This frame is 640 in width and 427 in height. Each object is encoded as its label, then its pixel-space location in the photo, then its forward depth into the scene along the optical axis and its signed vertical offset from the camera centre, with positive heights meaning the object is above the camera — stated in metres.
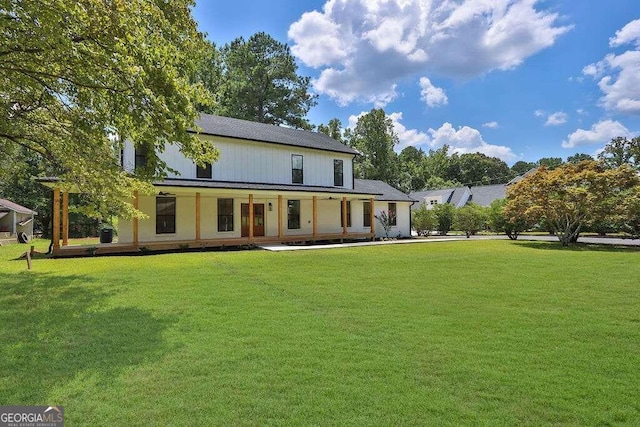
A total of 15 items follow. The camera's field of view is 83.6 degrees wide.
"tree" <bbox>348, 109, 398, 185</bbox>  42.50 +9.46
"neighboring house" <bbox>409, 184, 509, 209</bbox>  40.19 +3.51
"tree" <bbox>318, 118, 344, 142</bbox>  43.95 +12.16
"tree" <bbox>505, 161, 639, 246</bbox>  16.86 +1.39
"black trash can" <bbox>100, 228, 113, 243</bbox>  16.30 -0.18
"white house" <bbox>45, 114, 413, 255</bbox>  15.82 +1.66
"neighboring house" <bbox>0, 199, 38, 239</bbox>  26.56 +0.91
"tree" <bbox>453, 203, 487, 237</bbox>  26.92 +0.50
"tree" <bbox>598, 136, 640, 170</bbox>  41.43 +9.01
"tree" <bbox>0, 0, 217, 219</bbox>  4.96 +2.61
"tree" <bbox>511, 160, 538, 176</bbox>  85.88 +14.52
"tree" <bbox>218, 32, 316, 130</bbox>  35.41 +15.05
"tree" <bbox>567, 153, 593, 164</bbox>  81.42 +15.46
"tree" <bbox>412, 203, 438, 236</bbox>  27.75 +0.35
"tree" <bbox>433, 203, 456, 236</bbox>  28.74 +0.74
